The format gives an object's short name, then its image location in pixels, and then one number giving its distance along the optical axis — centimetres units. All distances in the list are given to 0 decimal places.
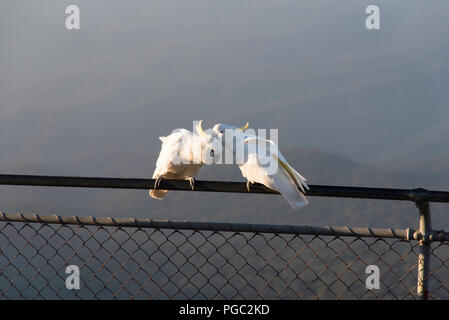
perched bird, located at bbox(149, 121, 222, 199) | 629
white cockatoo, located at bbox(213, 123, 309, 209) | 598
